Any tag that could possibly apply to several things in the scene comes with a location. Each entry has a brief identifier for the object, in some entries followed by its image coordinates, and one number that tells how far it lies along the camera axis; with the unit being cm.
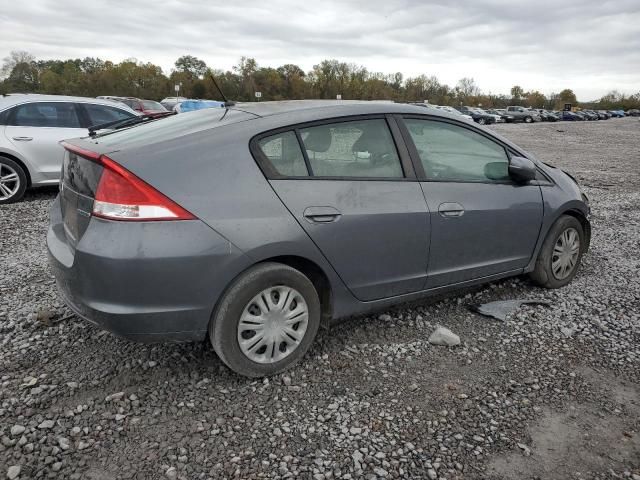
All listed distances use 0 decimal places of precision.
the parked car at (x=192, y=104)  2292
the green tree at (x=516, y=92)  13050
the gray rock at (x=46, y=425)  252
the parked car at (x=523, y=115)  5869
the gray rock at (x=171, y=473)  224
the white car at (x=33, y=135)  746
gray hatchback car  255
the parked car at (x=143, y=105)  2019
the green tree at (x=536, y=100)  12694
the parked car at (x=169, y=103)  3095
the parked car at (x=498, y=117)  5269
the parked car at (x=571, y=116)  7456
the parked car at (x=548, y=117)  6600
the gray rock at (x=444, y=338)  346
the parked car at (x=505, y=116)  5647
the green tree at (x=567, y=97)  12981
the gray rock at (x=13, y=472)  220
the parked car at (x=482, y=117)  4922
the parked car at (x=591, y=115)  7916
